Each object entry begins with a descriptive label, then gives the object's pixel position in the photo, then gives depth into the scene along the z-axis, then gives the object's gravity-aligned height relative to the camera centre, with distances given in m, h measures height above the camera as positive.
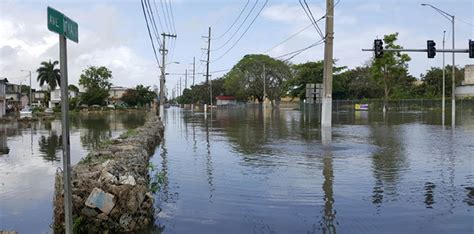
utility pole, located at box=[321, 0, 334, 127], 24.03 +2.00
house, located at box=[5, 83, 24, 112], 78.76 +1.71
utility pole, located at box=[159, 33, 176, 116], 49.50 +3.83
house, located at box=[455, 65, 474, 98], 83.94 +3.41
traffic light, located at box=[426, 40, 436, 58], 28.95 +3.40
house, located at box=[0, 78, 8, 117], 58.12 +0.82
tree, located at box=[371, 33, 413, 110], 67.19 +5.68
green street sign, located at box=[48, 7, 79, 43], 4.61 +0.82
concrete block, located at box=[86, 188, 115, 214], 7.30 -1.46
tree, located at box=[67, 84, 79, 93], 110.73 +4.22
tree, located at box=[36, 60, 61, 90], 115.06 +7.58
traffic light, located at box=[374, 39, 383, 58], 29.32 +3.47
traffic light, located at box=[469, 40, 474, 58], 28.22 +3.29
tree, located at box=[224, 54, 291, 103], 102.75 +5.94
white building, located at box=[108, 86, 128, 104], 130.12 +3.65
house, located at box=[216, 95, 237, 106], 125.69 +1.34
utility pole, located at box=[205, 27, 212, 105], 77.06 +8.84
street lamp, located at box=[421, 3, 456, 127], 37.79 -0.03
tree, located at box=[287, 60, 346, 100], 93.94 +5.22
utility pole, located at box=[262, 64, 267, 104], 101.25 +5.05
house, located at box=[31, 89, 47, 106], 119.03 +2.18
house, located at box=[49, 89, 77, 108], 95.93 +2.09
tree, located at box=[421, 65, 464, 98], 87.49 +4.37
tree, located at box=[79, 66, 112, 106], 96.44 +4.47
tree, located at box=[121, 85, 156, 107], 107.88 +2.08
